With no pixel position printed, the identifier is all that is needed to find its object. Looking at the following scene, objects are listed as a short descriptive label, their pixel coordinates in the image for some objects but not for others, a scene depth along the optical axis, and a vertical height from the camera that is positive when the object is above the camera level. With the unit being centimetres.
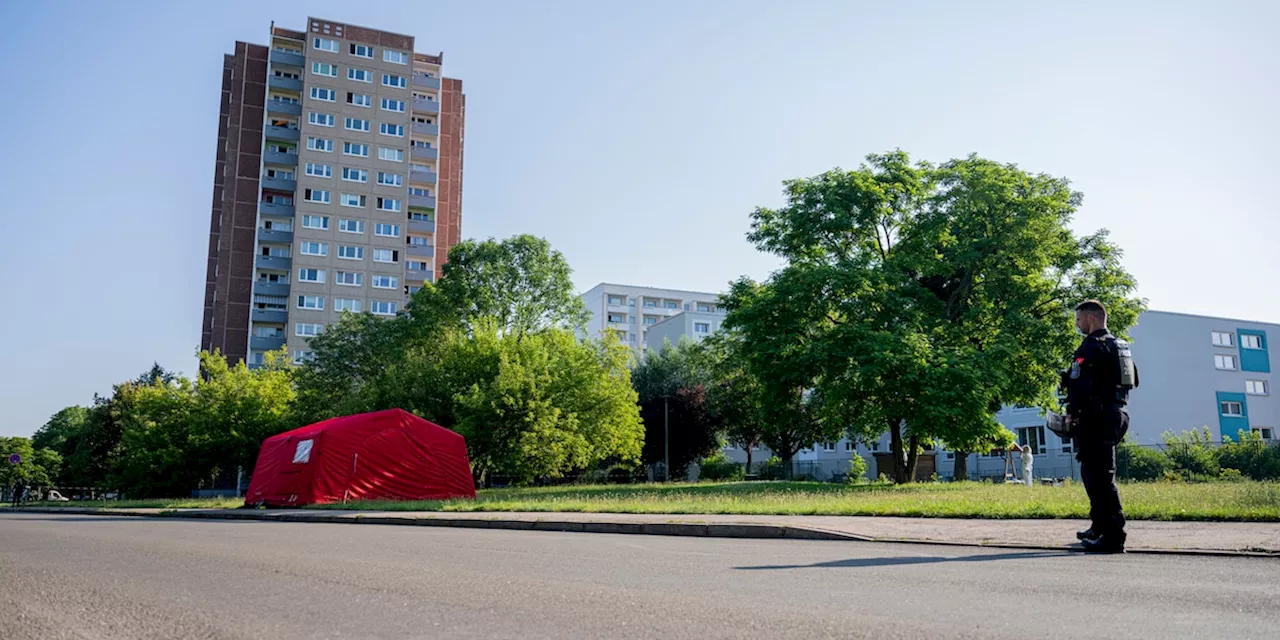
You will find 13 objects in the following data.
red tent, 2436 -39
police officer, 715 +27
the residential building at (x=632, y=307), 11900 +1962
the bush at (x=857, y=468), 4282 -81
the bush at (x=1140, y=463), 3092 -35
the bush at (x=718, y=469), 5566 -112
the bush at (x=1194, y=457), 2877 -12
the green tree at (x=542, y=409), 3475 +173
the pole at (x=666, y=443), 5391 +52
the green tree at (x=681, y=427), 5738 +158
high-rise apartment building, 7544 +2303
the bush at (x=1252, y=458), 2795 -14
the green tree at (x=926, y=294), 2570 +520
